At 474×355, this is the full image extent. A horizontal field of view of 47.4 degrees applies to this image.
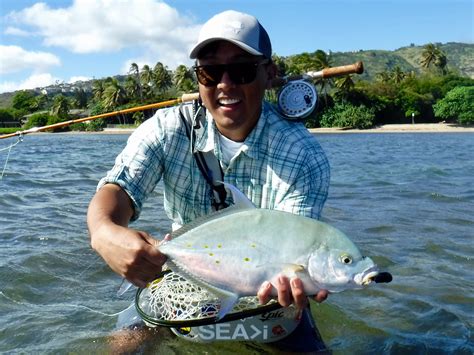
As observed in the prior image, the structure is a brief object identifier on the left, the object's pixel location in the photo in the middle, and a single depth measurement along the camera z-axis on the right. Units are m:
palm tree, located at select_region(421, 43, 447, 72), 97.25
